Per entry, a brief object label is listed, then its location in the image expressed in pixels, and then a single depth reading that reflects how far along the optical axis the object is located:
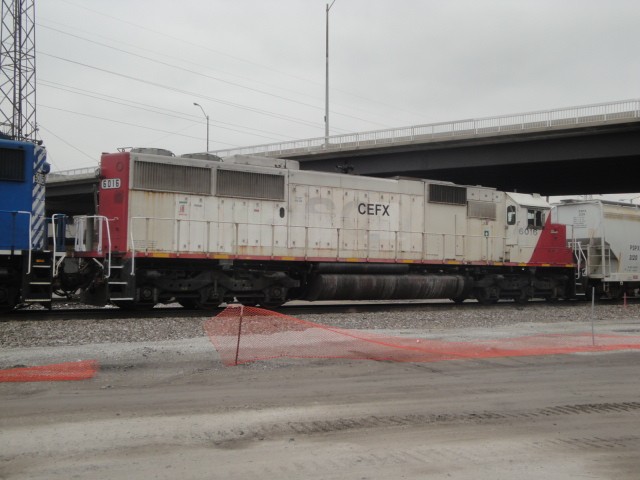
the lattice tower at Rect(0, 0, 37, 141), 41.53
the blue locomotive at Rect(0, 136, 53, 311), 13.84
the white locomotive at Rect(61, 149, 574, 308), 15.69
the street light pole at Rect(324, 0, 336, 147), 41.81
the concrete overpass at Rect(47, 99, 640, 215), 27.36
